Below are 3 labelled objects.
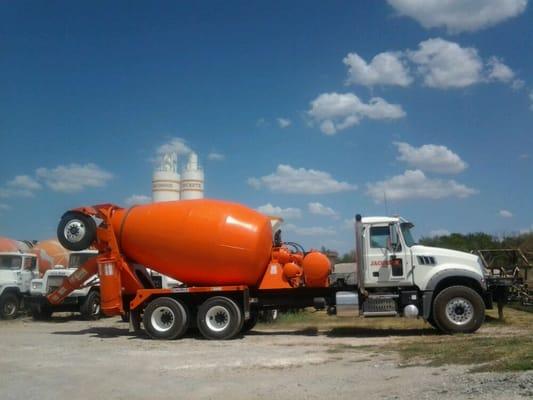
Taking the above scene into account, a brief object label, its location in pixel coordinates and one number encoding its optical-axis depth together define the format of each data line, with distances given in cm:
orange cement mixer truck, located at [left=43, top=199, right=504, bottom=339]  1543
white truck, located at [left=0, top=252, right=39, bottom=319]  2358
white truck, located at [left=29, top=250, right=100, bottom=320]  2320
